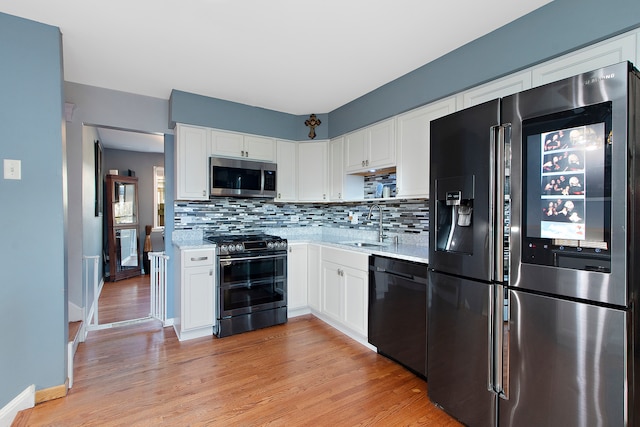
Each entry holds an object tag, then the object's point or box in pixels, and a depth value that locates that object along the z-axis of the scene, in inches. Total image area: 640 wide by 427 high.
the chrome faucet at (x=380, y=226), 129.9
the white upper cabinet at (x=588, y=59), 59.8
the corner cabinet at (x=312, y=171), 149.7
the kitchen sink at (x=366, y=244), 123.7
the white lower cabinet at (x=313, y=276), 135.2
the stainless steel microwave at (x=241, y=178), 129.0
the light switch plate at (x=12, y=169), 74.3
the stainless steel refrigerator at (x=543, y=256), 48.3
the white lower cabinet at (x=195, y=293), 114.7
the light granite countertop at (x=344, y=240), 99.1
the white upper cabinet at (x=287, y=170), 146.7
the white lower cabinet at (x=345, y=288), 109.8
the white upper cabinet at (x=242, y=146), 131.0
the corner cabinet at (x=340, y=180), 140.5
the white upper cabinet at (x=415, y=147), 98.4
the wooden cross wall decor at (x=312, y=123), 149.9
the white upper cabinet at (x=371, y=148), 114.7
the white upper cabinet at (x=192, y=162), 123.6
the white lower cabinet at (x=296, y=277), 136.2
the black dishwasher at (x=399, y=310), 87.7
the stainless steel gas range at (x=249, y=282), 119.6
